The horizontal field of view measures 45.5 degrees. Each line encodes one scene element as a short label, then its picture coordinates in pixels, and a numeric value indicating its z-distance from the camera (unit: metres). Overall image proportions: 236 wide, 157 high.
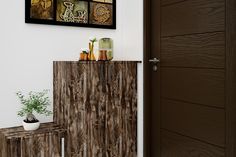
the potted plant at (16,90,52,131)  2.17
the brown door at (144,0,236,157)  1.96
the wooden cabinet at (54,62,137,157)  2.32
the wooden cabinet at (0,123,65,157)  1.99
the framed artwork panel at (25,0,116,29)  2.36
